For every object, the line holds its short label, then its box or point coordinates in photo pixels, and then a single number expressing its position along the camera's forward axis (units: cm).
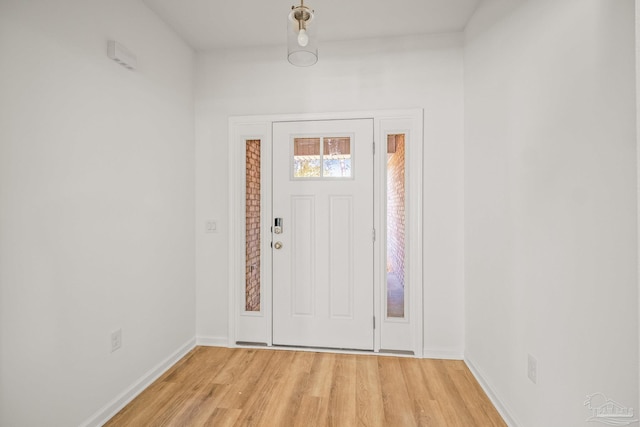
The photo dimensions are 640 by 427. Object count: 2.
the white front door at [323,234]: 276
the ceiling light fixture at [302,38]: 150
